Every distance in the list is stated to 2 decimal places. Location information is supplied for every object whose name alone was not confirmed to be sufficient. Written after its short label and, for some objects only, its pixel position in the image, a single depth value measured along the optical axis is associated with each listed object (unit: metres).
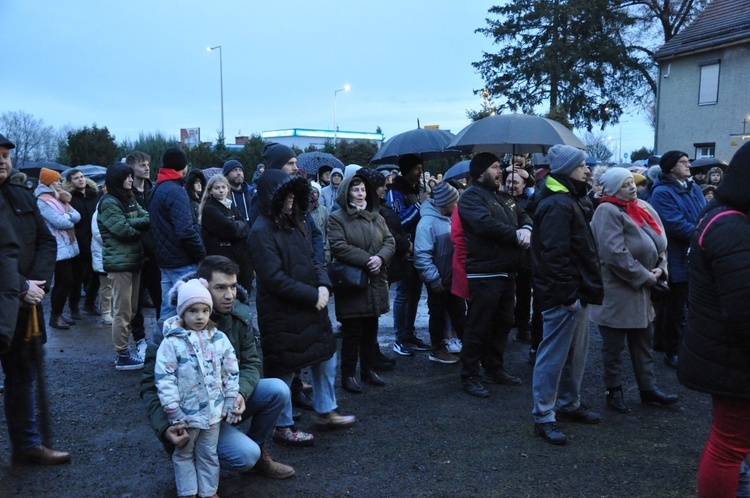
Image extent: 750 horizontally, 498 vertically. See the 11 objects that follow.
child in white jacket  3.66
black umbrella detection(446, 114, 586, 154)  6.74
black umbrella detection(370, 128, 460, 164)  8.36
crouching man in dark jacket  3.76
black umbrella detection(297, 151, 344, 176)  14.02
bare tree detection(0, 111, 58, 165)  33.00
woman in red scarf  5.59
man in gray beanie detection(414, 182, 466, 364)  6.91
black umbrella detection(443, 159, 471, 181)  8.89
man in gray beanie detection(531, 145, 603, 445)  4.80
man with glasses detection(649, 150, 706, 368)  6.93
